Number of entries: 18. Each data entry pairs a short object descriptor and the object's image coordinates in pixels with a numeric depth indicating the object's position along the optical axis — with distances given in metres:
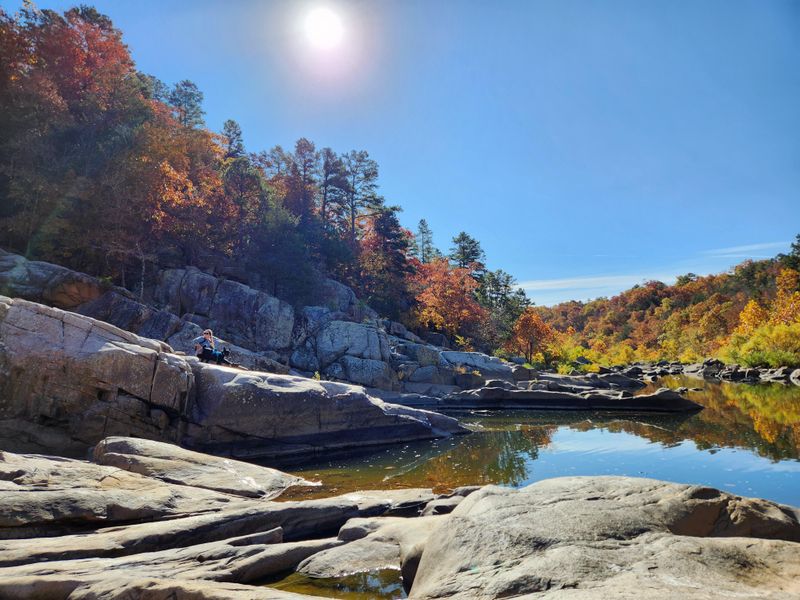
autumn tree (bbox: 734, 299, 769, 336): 47.34
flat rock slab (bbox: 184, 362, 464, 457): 13.80
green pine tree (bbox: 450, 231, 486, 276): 61.50
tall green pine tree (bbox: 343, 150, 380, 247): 51.34
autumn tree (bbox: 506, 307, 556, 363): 47.59
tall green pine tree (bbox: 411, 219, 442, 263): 70.25
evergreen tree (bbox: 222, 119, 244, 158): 49.09
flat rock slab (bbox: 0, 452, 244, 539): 6.43
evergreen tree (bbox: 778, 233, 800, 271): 50.75
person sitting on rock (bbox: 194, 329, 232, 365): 16.70
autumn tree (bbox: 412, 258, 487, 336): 44.72
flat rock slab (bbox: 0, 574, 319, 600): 4.17
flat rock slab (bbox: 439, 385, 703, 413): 23.34
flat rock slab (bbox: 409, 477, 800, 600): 3.48
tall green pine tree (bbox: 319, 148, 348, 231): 48.47
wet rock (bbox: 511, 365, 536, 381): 33.16
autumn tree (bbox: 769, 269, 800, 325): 43.41
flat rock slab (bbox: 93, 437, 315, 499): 9.62
